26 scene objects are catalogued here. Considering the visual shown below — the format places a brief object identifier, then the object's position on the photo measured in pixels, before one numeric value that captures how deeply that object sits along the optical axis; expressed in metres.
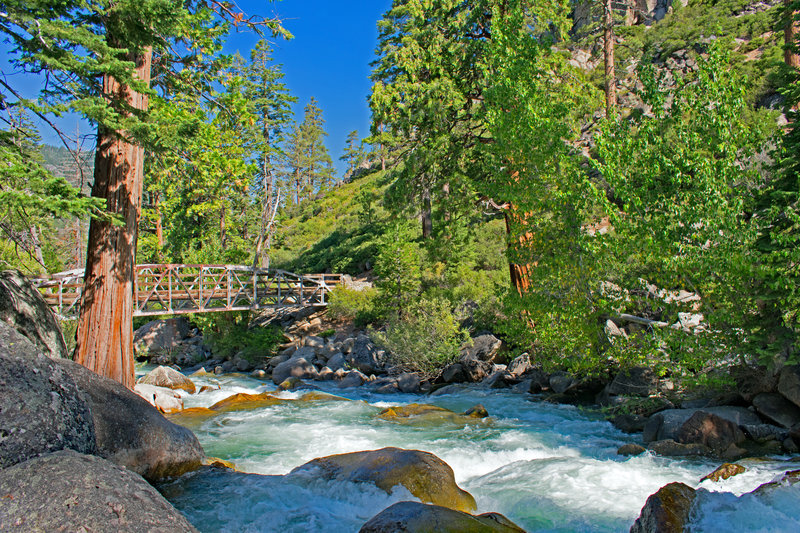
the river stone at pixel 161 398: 9.64
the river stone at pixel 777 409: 6.68
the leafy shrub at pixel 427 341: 13.16
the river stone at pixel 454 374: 13.27
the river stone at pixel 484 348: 13.56
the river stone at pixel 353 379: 13.64
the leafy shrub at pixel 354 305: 19.44
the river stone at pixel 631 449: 6.61
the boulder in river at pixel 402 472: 4.96
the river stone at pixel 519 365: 12.67
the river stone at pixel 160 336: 20.70
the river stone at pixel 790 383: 6.61
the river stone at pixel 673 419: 6.88
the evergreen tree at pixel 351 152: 60.44
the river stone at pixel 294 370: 14.99
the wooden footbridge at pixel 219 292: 16.08
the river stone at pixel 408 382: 12.80
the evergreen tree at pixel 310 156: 59.56
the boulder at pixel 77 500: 2.66
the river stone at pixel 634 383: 8.73
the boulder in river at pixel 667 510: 3.63
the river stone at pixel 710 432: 6.49
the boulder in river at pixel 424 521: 3.62
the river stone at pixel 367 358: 15.34
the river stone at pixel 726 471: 5.33
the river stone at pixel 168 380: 12.32
